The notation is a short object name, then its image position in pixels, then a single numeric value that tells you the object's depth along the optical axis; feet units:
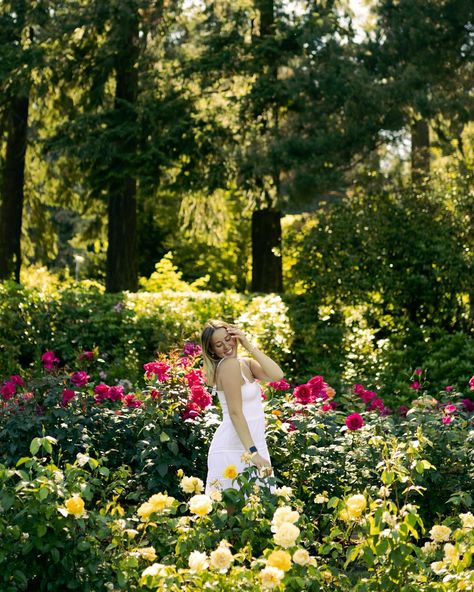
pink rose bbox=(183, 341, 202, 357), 25.12
